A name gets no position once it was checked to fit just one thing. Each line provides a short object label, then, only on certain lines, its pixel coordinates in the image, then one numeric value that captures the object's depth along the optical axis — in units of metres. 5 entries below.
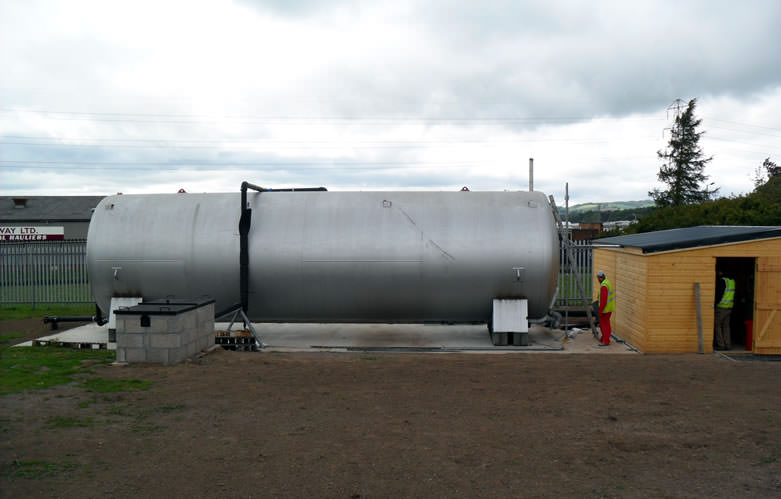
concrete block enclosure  10.89
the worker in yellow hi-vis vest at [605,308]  13.52
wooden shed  12.21
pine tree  51.53
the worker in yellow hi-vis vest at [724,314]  12.59
